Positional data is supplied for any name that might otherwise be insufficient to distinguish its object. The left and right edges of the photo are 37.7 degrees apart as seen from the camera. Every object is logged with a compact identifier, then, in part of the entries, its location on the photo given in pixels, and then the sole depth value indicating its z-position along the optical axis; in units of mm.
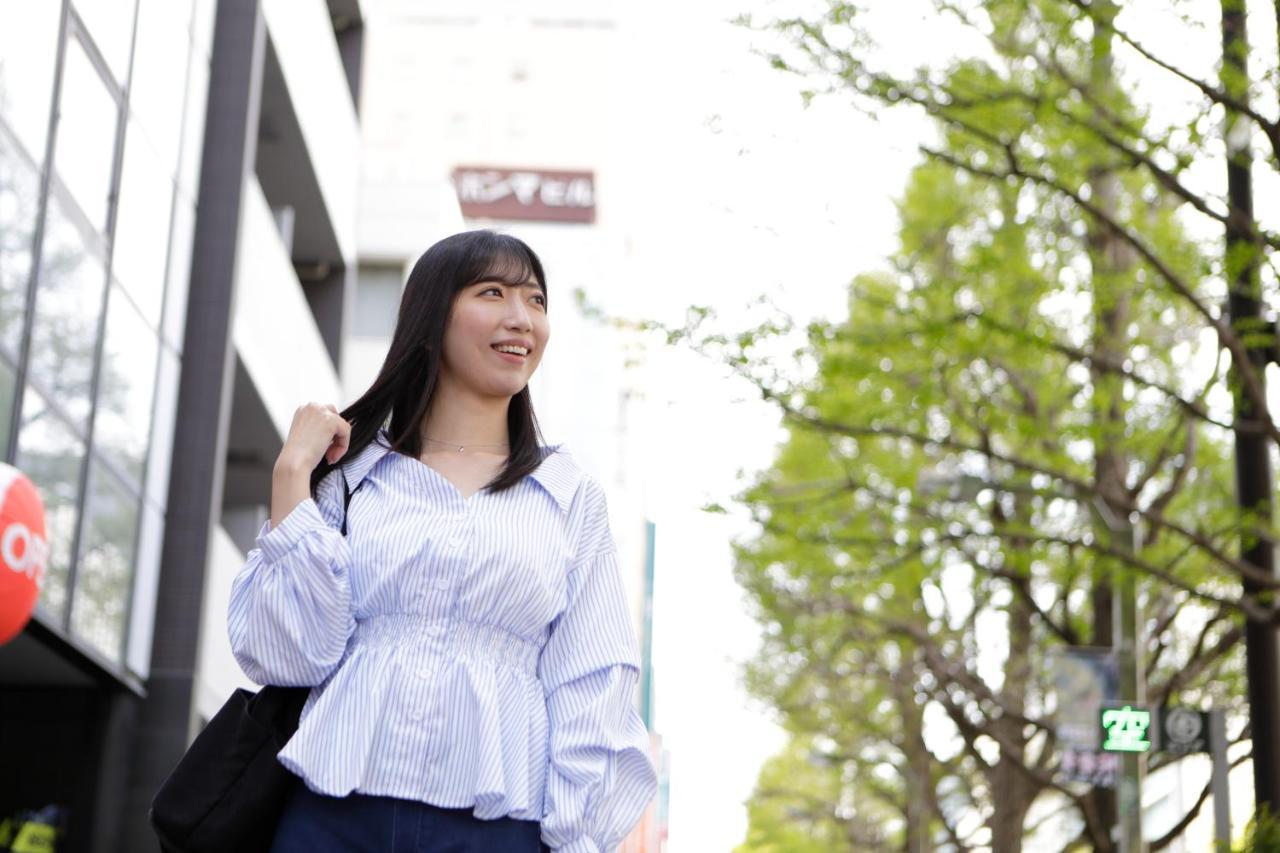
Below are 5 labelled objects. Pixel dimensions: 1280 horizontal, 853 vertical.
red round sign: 7812
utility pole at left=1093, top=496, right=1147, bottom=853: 12602
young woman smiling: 2639
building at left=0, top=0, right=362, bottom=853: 11789
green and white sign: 12367
